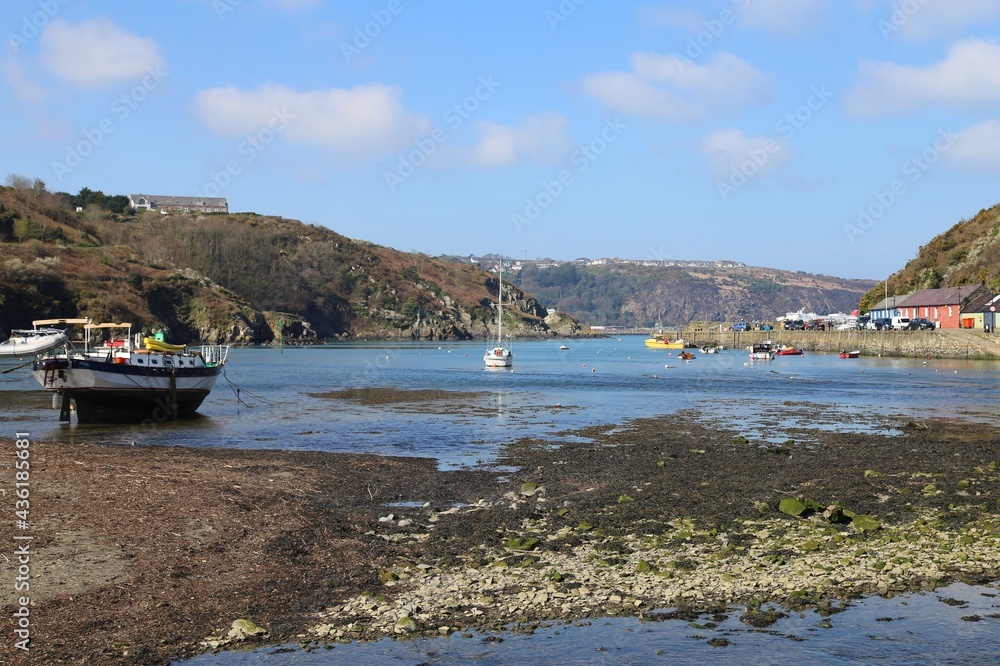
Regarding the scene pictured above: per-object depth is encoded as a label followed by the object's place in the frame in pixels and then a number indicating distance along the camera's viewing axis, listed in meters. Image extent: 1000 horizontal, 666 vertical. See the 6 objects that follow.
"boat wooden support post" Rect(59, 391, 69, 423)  36.00
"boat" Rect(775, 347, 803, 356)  125.31
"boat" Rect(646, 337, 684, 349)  166.41
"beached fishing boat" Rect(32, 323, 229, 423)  35.28
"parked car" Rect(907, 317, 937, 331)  113.69
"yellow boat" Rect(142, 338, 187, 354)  39.31
